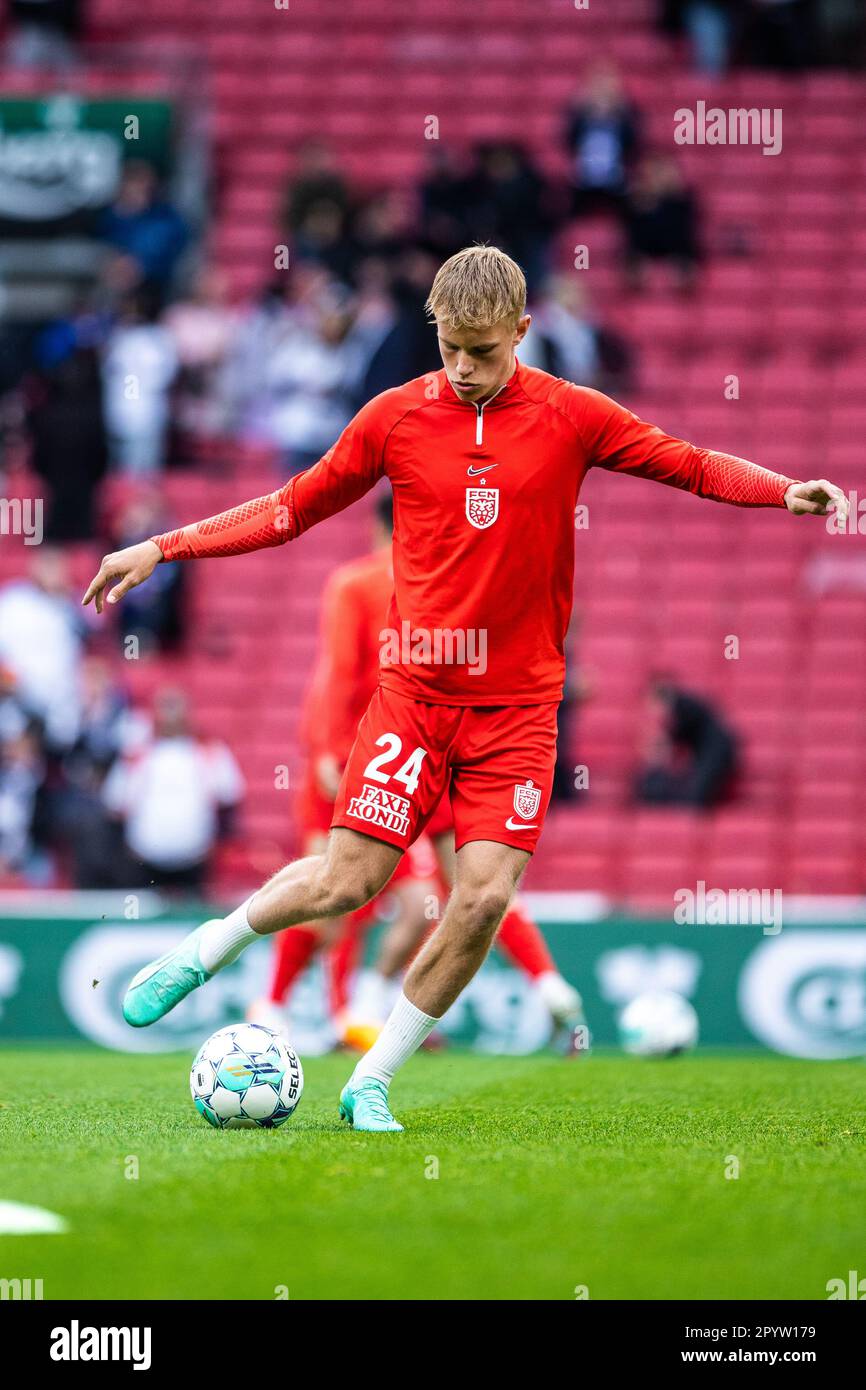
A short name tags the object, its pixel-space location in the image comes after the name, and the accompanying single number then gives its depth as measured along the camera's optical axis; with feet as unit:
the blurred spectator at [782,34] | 62.75
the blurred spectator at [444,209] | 54.08
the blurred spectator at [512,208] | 54.44
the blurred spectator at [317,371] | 52.16
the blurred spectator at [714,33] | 63.93
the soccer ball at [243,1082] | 20.03
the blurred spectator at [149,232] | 55.57
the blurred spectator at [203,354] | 53.98
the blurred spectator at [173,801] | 43.24
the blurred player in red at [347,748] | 28.43
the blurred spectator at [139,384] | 52.31
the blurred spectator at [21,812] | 44.86
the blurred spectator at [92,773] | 43.32
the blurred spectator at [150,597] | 47.32
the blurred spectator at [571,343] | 49.90
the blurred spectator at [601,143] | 56.90
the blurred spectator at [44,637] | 47.67
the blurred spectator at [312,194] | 55.36
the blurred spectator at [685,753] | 45.42
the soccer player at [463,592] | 19.10
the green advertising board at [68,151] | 58.23
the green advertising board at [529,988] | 37.35
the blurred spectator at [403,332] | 50.75
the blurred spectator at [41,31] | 63.41
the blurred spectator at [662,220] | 56.24
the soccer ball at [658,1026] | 30.86
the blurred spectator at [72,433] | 50.98
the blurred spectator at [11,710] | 45.57
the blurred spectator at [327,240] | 54.44
